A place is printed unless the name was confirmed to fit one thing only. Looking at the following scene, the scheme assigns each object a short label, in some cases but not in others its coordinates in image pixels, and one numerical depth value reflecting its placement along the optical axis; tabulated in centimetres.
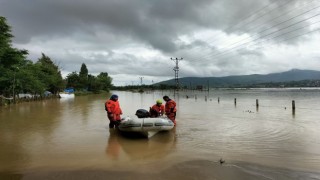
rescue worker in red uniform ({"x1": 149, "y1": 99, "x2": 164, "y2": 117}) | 974
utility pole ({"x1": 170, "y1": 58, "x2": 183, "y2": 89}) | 4894
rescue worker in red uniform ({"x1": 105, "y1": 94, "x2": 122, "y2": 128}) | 930
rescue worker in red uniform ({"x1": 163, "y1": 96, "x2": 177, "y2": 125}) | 965
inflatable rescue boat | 777
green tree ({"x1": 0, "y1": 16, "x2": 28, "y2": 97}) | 2215
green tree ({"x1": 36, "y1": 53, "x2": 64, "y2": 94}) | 3840
